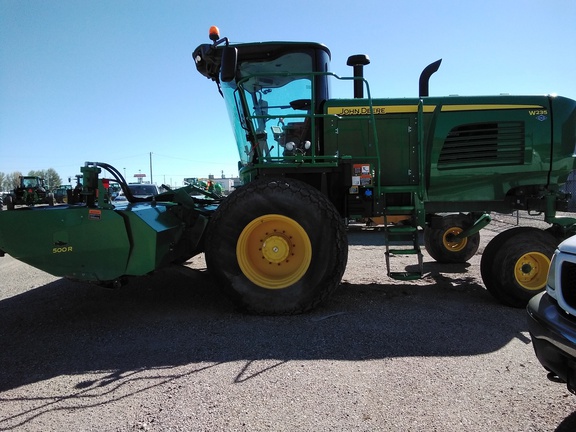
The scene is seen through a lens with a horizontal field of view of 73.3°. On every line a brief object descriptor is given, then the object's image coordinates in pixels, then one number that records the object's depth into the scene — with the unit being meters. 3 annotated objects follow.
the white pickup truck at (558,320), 1.99
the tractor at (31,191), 25.69
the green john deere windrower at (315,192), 3.91
